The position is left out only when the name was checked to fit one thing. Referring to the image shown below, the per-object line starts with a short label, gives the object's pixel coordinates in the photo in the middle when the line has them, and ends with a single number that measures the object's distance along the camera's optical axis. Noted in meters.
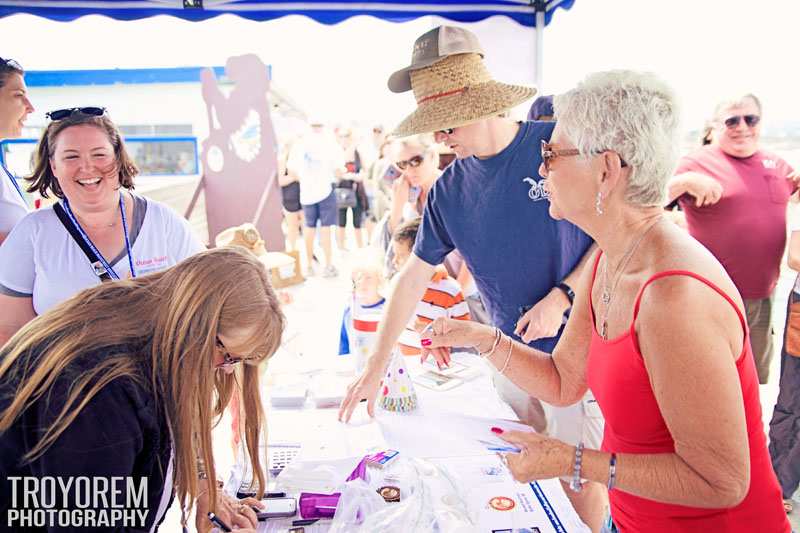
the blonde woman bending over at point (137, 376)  1.00
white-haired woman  0.97
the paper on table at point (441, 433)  1.63
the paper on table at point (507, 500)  1.26
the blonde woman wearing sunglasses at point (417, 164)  3.38
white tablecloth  1.30
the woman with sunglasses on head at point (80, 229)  1.92
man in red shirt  2.99
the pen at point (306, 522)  1.32
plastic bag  1.22
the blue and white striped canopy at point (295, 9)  4.03
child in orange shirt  2.70
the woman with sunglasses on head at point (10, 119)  2.44
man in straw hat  1.89
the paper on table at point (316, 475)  1.44
